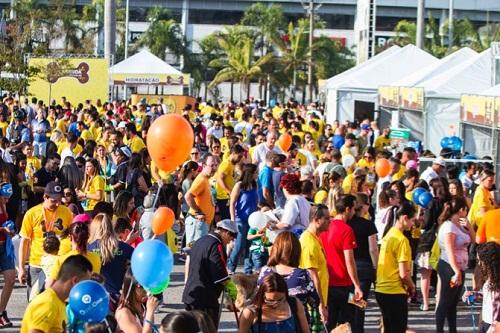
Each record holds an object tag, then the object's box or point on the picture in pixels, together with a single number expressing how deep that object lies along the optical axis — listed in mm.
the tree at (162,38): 68125
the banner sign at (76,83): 35688
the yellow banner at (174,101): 36625
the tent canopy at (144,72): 39094
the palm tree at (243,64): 62781
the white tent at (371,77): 30891
